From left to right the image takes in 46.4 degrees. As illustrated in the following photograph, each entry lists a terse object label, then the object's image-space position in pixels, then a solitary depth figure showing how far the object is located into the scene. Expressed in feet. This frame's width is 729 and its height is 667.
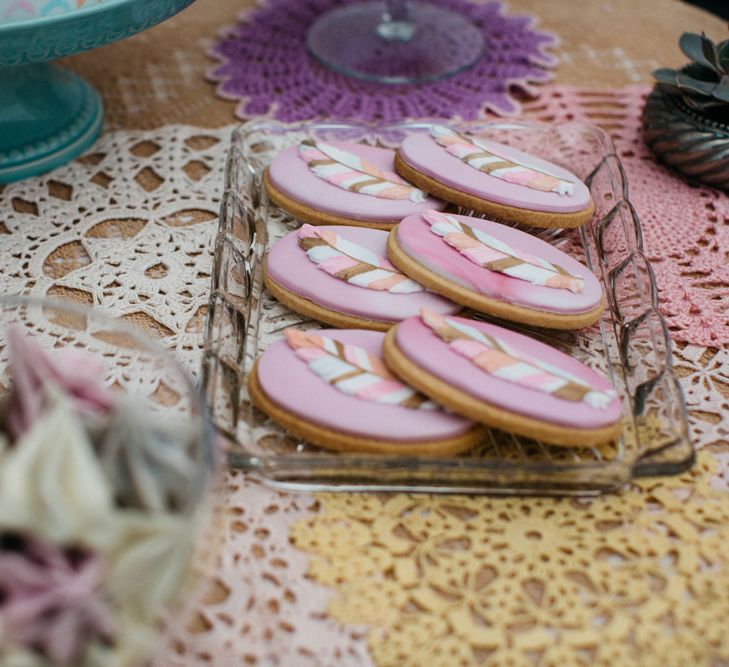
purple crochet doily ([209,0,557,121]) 3.35
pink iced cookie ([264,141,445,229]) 2.52
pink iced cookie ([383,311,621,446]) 1.88
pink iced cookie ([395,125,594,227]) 2.49
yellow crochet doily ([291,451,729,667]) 1.69
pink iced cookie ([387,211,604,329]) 2.19
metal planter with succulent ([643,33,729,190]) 2.81
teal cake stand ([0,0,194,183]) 2.40
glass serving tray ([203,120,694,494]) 1.91
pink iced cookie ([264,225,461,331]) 2.20
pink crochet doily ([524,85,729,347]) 2.49
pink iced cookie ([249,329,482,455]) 1.89
